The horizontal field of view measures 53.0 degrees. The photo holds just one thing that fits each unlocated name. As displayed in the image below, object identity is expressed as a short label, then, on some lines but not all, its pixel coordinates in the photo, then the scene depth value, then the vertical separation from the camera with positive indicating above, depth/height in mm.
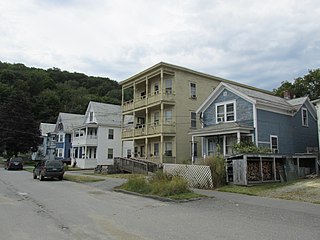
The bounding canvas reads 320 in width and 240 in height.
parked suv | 26389 -687
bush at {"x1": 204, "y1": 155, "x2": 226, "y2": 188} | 18656 -480
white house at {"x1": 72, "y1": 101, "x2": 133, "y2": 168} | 49031 +3601
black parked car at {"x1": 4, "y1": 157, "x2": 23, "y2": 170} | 46031 -474
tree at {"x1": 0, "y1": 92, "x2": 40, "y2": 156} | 60062 +6325
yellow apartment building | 32844 +5890
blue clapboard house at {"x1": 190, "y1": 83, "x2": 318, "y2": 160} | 24844 +3374
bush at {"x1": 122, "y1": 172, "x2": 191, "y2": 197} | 15415 -1191
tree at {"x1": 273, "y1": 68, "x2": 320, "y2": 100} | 44094 +10657
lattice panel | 18703 -699
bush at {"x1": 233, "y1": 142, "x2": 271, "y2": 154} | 21109 +923
